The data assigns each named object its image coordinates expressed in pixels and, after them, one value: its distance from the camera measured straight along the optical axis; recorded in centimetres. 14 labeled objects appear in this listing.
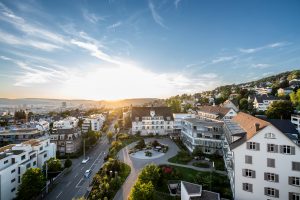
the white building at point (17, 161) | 3155
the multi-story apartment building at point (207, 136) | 4784
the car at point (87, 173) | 4092
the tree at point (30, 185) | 3056
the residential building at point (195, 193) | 2497
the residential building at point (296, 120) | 5888
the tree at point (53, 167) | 4009
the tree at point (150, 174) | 3158
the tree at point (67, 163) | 4572
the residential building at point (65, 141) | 5794
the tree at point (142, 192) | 2516
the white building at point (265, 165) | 2483
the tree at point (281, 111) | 6800
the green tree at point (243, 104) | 10059
